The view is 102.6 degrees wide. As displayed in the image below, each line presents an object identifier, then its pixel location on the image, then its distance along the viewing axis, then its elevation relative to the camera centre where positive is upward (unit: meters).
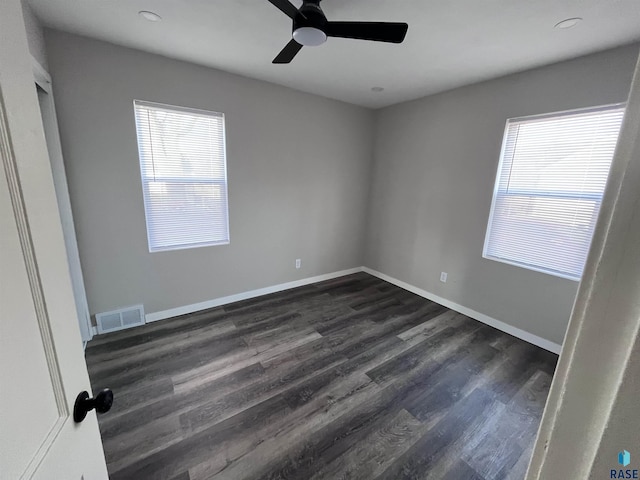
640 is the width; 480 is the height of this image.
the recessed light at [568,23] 1.66 +1.12
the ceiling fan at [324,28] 1.43 +0.90
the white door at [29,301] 0.44 -0.25
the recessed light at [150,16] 1.76 +1.13
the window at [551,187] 2.14 +0.06
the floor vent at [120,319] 2.47 -1.36
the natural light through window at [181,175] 2.48 +0.07
